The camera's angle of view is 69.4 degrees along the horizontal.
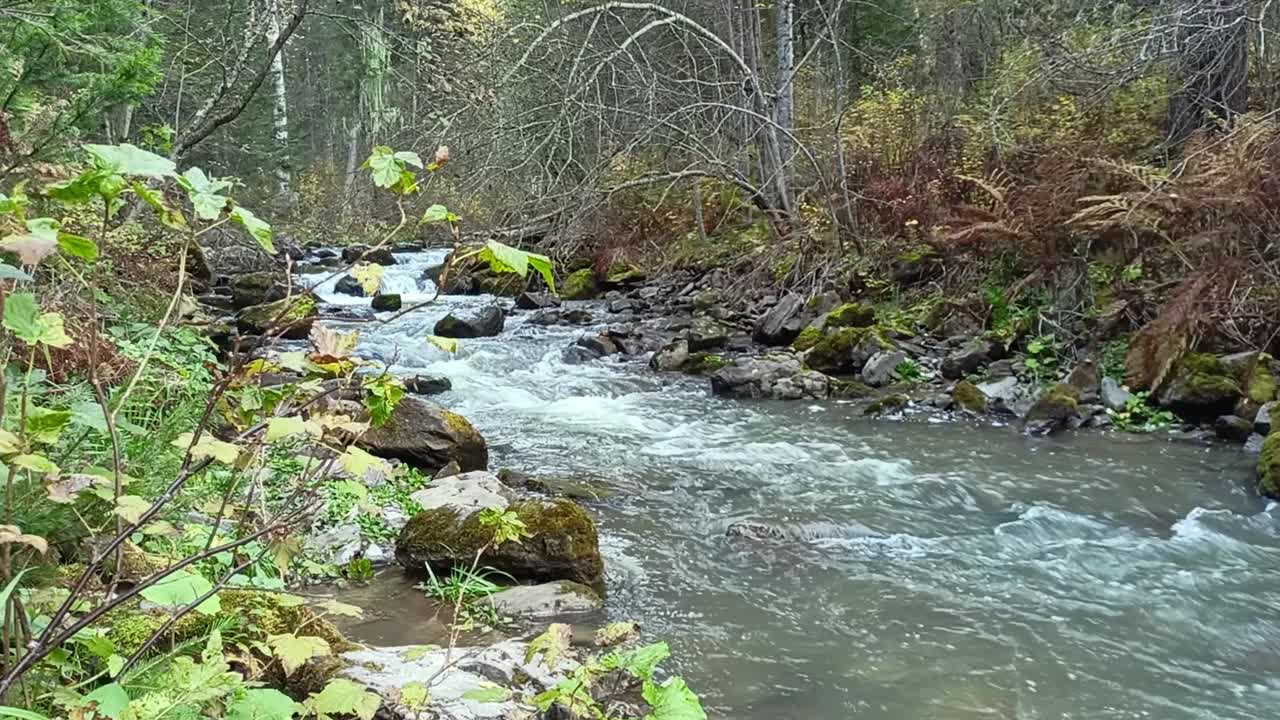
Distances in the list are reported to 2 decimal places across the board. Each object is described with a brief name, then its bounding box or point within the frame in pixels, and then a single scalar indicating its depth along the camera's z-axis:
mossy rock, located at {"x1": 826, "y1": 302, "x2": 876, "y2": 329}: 10.98
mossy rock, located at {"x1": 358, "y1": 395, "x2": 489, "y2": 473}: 6.69
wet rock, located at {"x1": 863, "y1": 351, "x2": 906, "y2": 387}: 9.54
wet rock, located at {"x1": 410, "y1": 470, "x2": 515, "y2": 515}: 5.11
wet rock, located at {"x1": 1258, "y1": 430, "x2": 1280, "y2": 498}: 5.99
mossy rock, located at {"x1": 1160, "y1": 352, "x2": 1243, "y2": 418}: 7.56
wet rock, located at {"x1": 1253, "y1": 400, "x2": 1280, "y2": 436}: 6.89
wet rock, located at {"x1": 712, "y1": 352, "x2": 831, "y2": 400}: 9.41
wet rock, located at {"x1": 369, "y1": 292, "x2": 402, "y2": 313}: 15.30
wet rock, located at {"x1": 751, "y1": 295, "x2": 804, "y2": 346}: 11.40
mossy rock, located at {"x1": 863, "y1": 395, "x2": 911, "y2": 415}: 8.55
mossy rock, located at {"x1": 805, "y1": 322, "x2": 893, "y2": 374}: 10.09
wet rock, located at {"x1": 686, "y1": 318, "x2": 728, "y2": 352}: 11.24
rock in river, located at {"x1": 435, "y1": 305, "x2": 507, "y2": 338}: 12.90
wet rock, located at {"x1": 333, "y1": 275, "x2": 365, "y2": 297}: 16.97
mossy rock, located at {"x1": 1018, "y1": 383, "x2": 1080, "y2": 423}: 7.87
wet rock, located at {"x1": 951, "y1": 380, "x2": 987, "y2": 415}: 8.41
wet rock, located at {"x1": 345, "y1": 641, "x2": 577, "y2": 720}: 2.75
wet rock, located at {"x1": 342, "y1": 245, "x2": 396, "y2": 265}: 19.49
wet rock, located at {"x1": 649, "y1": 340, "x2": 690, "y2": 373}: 10.78
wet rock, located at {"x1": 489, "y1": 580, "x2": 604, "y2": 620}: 4.25
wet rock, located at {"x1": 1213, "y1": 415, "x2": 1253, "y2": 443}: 7.12
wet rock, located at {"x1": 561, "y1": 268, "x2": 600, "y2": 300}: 16.06
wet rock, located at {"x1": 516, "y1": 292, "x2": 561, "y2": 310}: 15.34
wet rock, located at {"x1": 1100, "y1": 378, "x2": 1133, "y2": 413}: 8.03
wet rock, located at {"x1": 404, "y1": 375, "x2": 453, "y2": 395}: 9.80
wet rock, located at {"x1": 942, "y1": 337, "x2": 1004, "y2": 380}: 9.34
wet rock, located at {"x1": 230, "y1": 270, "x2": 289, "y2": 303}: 13.98
